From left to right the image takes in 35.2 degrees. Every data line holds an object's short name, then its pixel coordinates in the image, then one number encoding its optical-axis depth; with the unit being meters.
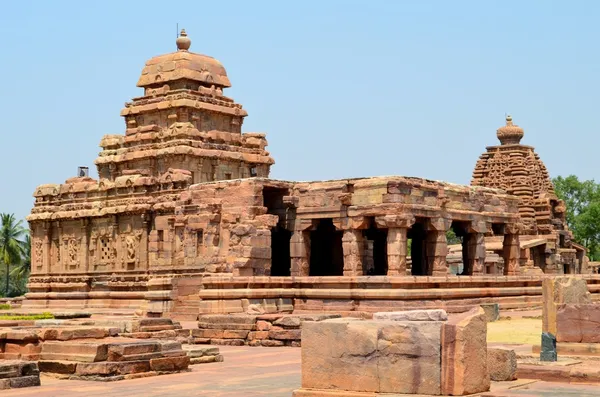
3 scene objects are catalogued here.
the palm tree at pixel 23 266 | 73.06
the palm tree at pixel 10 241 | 70.88
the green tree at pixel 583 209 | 72.31
